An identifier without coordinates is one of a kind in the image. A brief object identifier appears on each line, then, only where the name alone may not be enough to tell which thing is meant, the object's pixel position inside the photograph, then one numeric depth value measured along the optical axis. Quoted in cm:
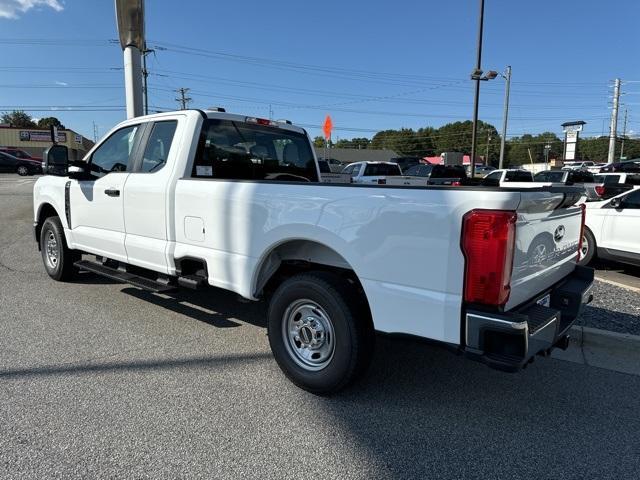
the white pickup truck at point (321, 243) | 276
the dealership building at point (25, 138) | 5953
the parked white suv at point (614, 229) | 762
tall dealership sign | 5491
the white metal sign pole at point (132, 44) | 1102
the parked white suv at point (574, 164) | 5935
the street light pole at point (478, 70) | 1986
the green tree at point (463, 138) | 13490
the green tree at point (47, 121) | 11532
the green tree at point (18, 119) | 11562
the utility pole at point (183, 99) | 6594
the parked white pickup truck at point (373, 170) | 1998
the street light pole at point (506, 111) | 3762
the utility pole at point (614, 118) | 5328
